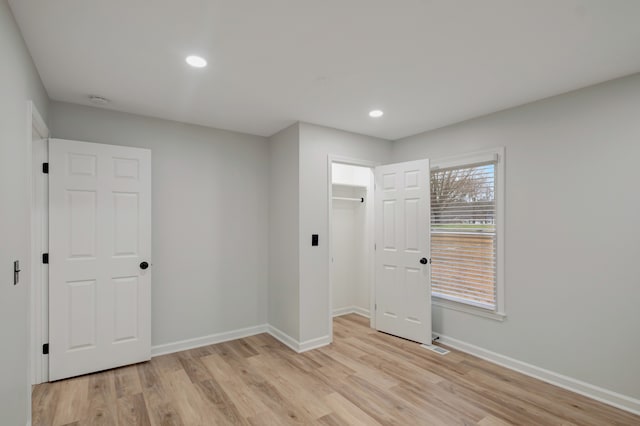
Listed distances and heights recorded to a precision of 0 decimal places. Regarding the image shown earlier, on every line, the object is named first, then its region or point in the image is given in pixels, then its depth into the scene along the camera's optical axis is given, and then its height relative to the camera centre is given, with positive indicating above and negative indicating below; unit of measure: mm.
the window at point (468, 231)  3303 -204
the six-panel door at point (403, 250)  3703 -460
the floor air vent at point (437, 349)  3461 -1523
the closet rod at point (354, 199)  4520 +209
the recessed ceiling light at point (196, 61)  2221 +1095
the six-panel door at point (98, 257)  2875 -422
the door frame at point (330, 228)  3773 -178
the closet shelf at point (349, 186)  4716 +427
